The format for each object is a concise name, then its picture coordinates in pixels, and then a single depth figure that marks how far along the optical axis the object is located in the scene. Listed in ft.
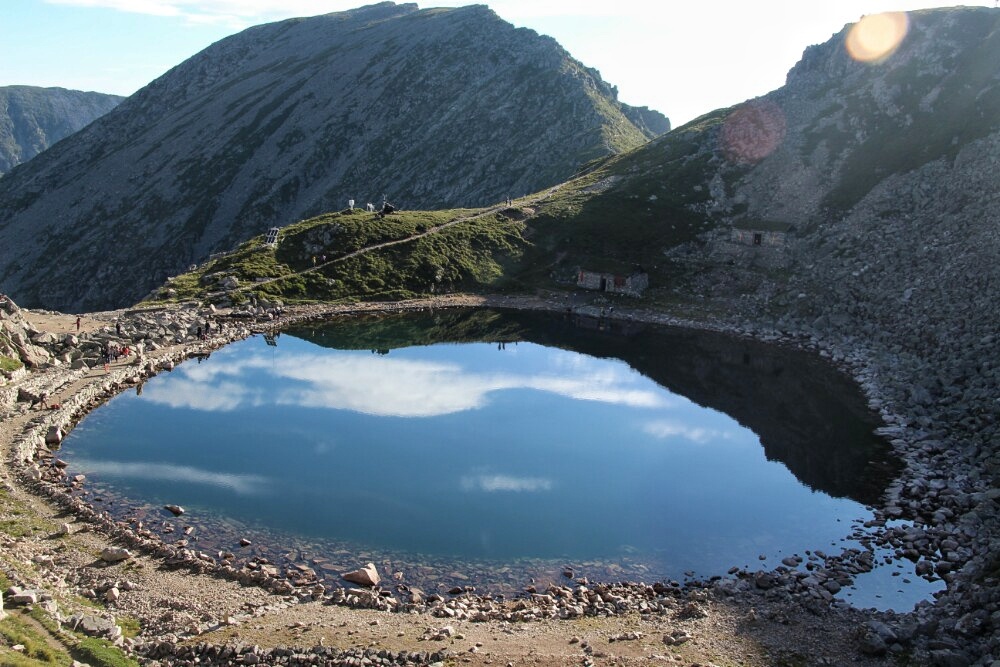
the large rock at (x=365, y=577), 117.39
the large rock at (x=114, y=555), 114.73
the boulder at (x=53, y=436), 167.02
